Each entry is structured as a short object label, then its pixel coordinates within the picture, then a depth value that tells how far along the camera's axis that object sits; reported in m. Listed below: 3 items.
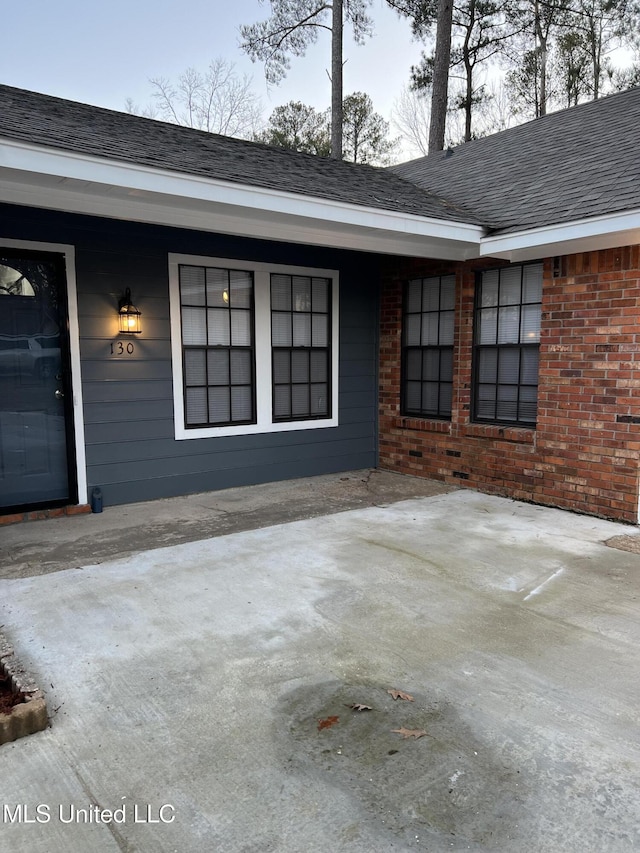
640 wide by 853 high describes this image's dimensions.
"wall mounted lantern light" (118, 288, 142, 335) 5.21
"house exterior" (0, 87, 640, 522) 4.54
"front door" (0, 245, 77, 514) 4.79
